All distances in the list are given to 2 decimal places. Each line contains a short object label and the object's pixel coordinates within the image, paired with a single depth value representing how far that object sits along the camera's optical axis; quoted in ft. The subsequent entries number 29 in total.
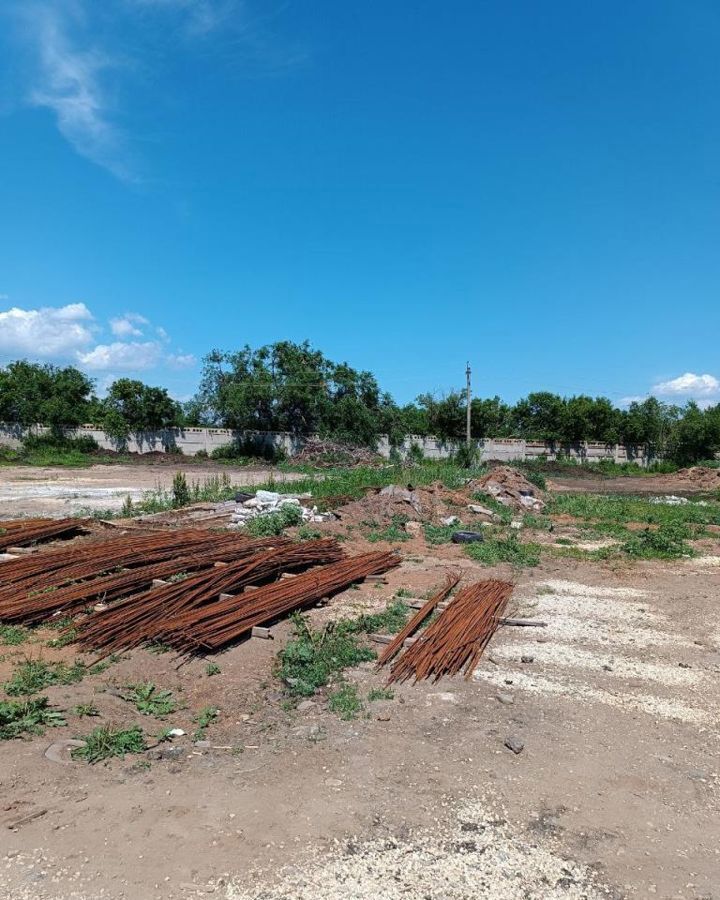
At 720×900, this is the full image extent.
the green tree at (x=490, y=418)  138.21
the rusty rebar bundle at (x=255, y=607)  19.38
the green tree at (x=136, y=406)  120.16
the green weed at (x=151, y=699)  15.24
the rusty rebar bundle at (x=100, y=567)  22.86
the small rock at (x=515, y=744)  13.82
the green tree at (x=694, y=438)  132.36
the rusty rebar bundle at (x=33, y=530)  34.65
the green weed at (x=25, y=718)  13.66
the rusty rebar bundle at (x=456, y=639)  18.24
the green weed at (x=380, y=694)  16.42
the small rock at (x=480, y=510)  49.44
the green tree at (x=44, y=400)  115.75
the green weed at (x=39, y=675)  15.88
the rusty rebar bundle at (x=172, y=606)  19.65
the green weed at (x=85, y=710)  14.67
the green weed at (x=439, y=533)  39.71
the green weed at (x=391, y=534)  40.01
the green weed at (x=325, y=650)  17.20
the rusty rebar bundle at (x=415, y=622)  19.25
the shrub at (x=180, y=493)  51.31
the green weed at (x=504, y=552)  33.94
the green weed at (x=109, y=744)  12.84
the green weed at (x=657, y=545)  36.81
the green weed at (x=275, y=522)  38.40
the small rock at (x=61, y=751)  12.75
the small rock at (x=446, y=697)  16.52
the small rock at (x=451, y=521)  45.38
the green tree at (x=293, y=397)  120.06
